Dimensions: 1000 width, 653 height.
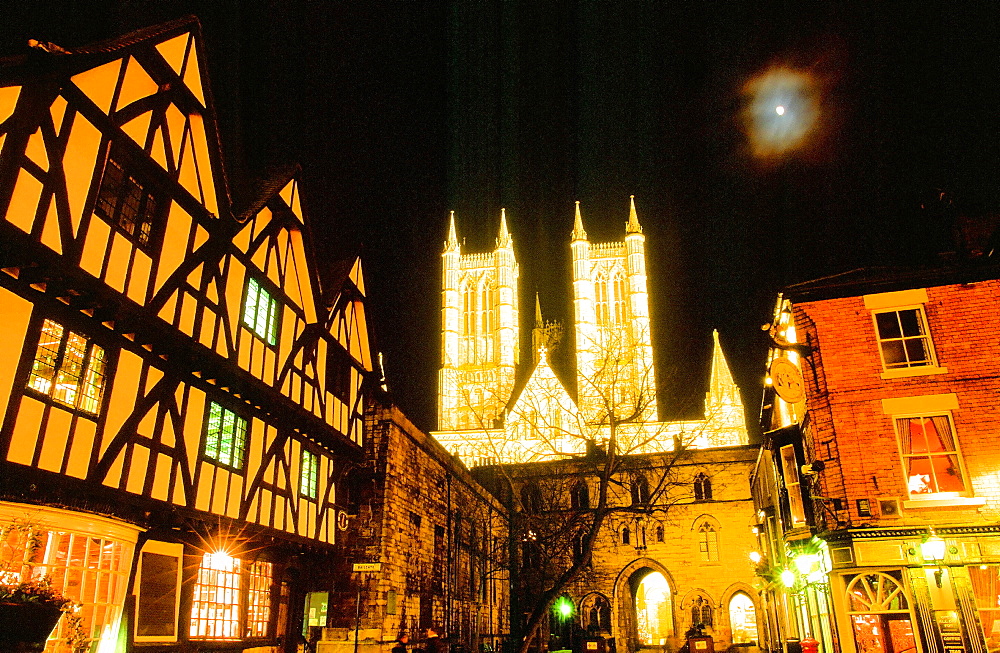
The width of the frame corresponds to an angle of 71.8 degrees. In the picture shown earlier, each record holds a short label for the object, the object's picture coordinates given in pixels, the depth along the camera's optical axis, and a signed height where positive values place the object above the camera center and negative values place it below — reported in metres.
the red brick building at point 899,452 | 12.97 +2.58
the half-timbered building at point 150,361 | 8.39 +3.43
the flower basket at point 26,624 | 4.87 -0.17
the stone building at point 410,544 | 16.02 +1.32
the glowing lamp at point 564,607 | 35.25 -0.70
